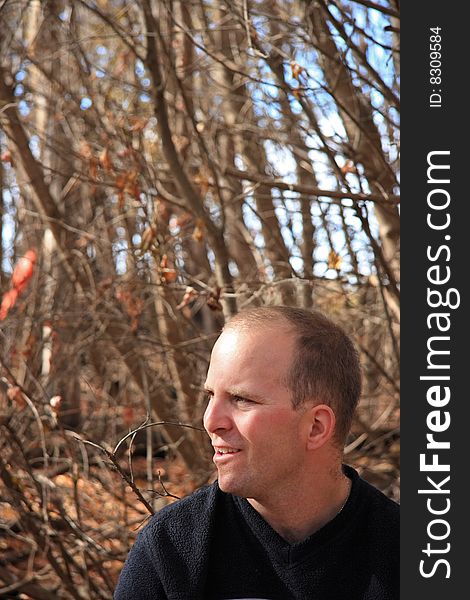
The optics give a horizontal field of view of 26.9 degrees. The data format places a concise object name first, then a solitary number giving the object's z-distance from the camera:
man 1.88
